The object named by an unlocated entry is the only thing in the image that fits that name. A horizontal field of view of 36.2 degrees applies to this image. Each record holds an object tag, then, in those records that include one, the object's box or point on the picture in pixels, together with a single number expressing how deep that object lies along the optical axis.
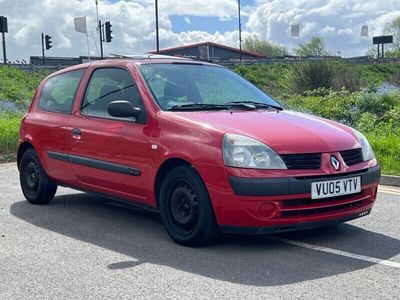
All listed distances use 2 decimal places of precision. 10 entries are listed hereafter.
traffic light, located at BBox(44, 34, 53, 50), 48.75
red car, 4.77
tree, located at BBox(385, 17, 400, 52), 86.56
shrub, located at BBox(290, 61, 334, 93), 28.80
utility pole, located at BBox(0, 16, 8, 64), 37.34
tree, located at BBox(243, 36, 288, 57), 97.50
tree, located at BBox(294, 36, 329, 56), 80.12
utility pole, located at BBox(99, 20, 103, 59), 42.27
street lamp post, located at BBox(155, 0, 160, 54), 40.98
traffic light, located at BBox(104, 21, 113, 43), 40.31
